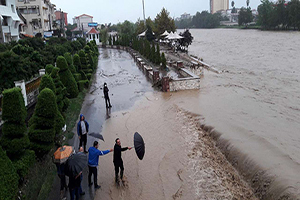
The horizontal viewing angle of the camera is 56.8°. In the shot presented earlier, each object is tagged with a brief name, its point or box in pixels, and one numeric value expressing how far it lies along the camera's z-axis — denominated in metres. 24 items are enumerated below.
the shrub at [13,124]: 6.69
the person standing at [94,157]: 6.98
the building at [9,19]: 30.04
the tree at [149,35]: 44.38
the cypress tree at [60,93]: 10.58
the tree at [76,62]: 19.31
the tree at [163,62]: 23.84
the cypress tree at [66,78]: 13.66
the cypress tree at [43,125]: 7.74
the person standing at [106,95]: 13.70
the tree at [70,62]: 16.54
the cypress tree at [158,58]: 26.11
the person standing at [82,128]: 8.95
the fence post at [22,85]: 10.84
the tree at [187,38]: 33.50
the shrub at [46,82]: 9.58
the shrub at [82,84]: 16.78
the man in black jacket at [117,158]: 7.15
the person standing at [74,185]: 6.33
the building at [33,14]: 45.88
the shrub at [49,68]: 12.57
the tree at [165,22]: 46.56
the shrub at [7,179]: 5.44
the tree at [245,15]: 93.88
